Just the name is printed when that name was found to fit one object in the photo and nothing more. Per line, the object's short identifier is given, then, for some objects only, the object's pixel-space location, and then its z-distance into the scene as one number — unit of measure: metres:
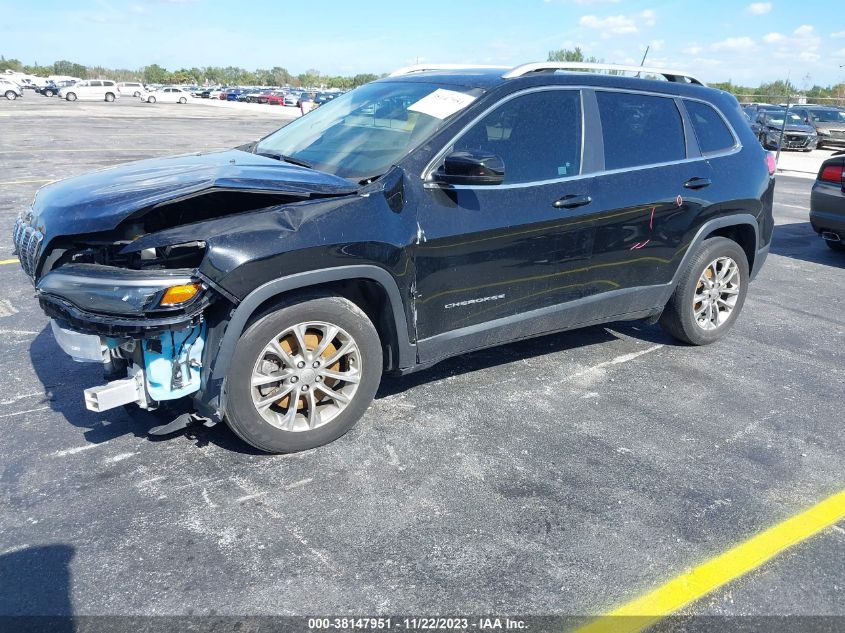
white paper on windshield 4.04
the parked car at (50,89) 61.10
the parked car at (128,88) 65.06
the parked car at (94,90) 55.19
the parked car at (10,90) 55.19
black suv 3.20
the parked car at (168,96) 59.69
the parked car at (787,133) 22.69
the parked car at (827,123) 24.48
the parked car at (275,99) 64.25
